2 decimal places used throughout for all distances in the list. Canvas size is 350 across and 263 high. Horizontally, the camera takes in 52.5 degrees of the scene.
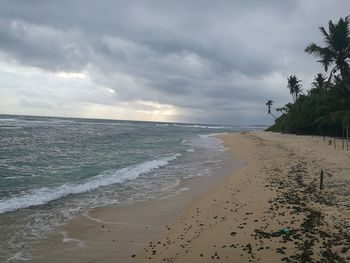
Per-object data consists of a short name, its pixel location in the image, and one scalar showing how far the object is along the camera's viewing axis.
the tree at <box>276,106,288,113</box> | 71.38
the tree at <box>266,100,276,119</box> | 105.00
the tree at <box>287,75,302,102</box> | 76.19
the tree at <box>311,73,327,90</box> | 66.03
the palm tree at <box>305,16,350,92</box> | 31.34
